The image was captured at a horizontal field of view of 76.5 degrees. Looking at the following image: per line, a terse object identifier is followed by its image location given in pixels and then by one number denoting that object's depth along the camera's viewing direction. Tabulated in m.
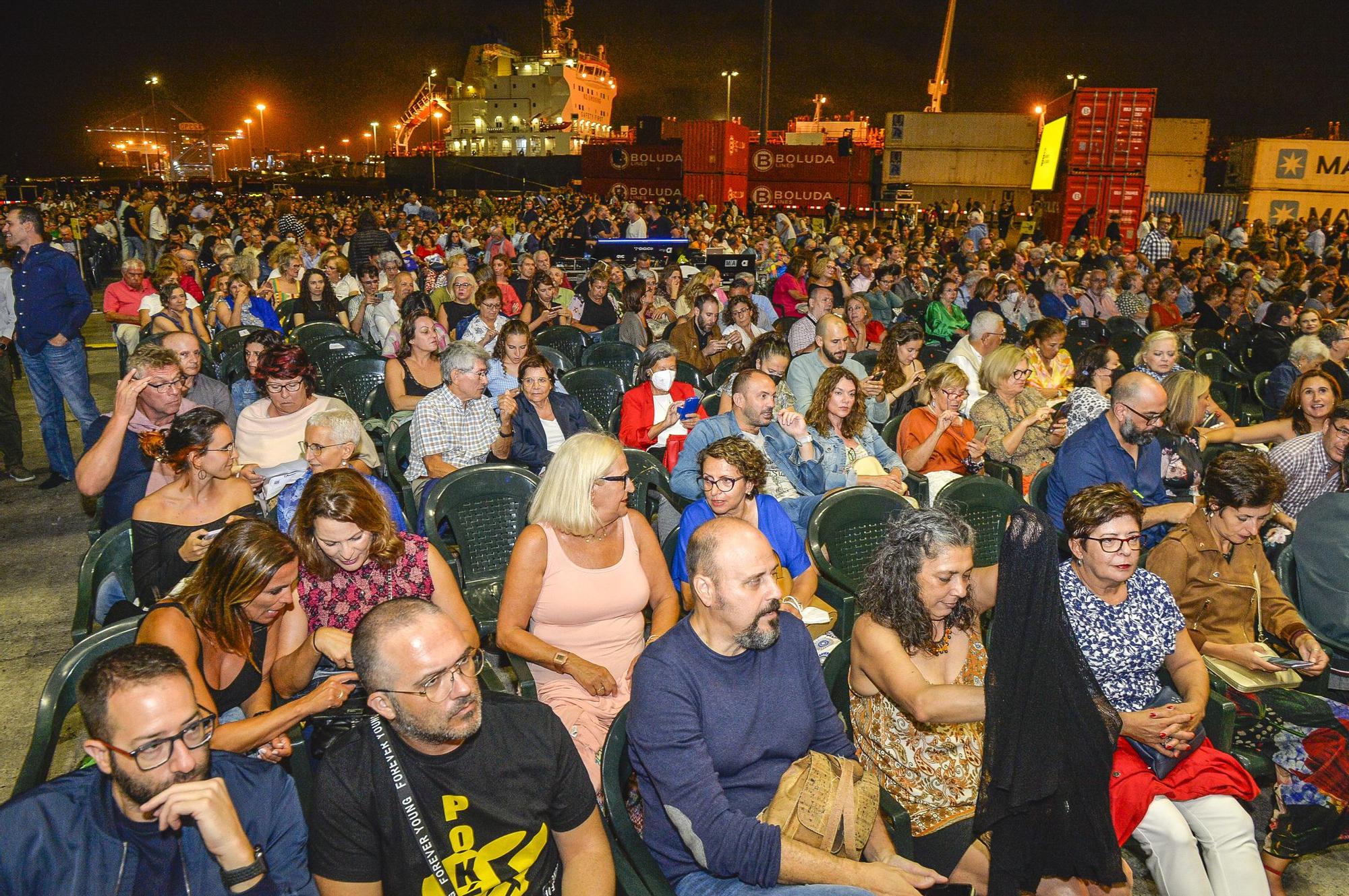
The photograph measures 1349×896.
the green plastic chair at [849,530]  3.94
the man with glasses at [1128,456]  4.21
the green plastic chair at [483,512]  4.11
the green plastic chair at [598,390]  6.59
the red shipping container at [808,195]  31.09
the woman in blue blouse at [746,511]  3.35
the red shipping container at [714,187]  29.28
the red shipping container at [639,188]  30.83
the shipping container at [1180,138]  29.55
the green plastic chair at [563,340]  8.28
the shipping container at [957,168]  31.59
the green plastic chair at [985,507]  4.34
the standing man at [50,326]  6.10
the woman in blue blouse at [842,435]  4.55
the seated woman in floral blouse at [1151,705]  2.63
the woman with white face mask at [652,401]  5.46
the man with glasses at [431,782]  1.89
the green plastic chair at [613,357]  7.68
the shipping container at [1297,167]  26.38
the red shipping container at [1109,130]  22.67
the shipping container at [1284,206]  26.64
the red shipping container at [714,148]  28.92
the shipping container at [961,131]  31.12
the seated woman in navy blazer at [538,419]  4.95
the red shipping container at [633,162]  30.83
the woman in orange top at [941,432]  4.90
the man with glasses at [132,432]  3.75
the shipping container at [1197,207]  26.44
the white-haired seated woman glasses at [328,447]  3.63
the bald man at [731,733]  2.07
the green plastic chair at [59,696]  2.35
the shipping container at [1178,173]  29.80
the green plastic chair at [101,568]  3.10
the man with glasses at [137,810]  1.77
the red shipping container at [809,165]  30.89
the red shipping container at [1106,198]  23.17
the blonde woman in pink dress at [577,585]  2.97
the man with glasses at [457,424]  4.79
